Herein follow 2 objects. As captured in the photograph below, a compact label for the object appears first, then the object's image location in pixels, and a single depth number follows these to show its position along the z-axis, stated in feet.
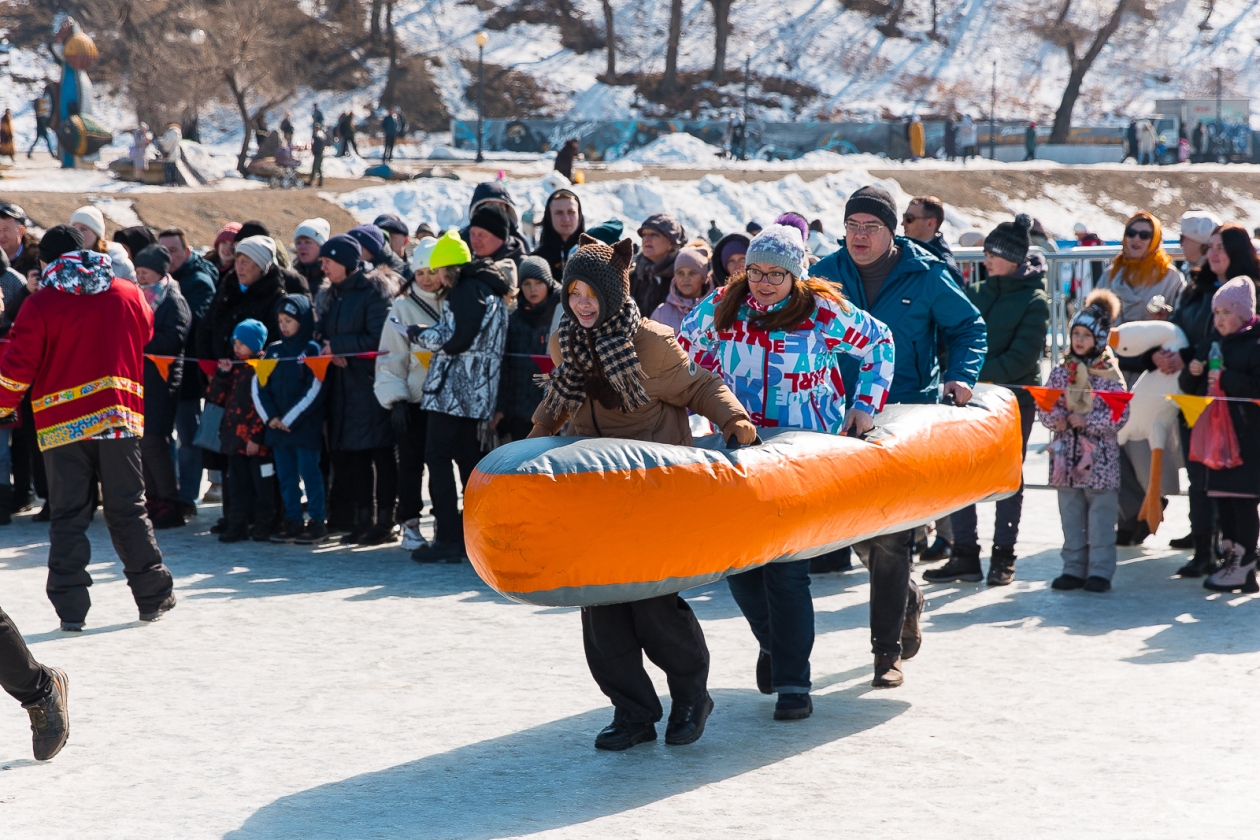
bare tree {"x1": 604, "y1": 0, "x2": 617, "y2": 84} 225.97
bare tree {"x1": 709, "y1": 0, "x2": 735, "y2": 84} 225.56
